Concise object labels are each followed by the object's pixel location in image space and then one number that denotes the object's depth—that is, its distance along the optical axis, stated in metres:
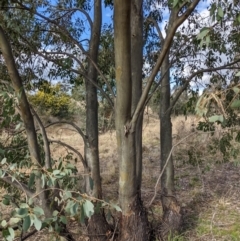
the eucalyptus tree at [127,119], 1.84
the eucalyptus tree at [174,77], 3.17
